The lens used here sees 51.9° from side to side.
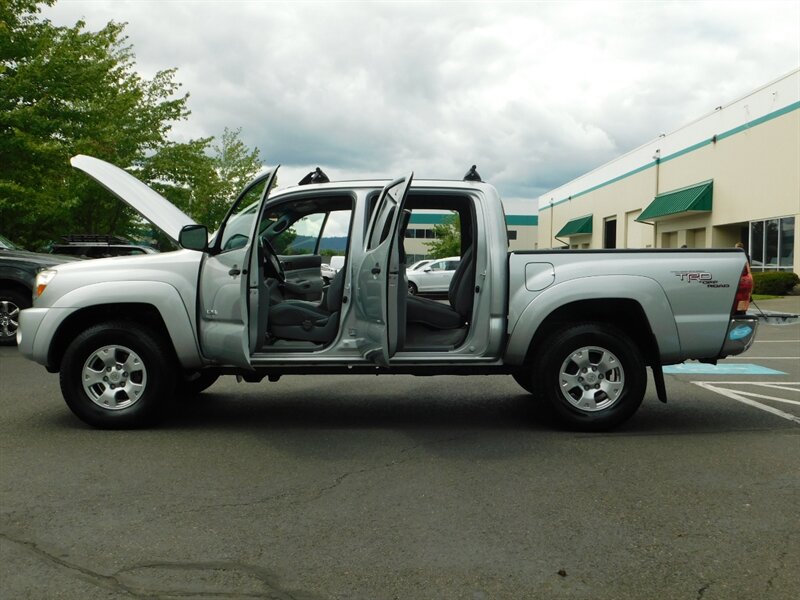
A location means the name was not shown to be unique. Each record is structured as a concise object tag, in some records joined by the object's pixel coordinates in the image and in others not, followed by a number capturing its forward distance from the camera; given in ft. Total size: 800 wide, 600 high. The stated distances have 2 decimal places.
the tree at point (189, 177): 91.25
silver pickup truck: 21.03
